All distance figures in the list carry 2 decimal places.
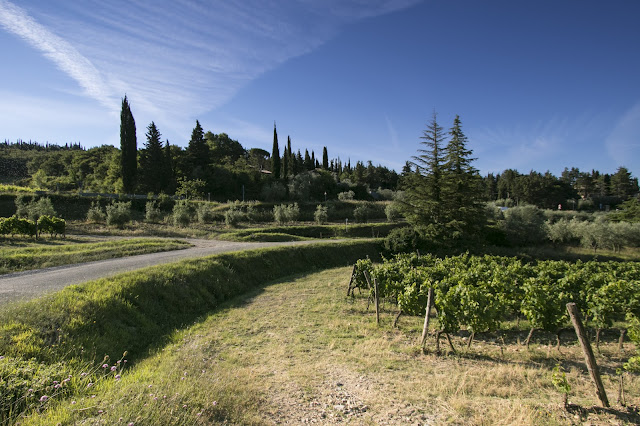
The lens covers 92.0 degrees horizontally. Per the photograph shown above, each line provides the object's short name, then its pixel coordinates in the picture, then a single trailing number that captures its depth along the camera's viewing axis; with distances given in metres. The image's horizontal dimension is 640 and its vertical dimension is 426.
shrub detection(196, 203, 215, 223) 38.89
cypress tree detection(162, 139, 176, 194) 57.28
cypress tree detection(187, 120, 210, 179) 61.22
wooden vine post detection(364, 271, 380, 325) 11.50
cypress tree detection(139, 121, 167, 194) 55.53
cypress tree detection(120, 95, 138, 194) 51.69
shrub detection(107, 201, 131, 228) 32.97
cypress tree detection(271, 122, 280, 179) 67.88
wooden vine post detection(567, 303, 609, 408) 5.43
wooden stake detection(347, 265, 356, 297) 15.91
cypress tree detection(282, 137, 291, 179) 69.94
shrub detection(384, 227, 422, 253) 31.78
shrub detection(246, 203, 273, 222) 43.70
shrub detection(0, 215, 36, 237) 23.42
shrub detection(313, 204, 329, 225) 44.59
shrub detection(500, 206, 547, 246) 46.53
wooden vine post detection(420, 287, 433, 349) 8.90
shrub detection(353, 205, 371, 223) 48.69
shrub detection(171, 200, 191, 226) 35.50
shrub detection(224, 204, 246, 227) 37.72
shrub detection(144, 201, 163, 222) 38.28
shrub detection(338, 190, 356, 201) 63.59
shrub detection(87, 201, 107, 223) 35.59
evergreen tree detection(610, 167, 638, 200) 93.80
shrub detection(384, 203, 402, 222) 48.62
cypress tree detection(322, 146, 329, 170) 99.94
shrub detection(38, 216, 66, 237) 24.88
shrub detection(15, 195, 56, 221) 31.52
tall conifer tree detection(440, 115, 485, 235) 36.41
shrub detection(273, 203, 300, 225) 42.34
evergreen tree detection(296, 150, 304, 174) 82.09
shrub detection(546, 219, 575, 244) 47.44
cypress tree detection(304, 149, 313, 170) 89.94
